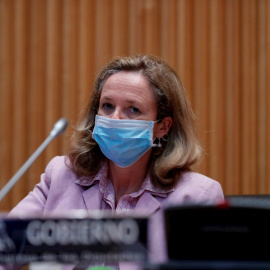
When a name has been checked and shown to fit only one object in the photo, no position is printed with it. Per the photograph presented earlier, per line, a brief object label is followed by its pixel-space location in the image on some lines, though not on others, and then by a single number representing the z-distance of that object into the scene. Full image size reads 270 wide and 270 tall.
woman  4.87
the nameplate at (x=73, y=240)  4.31
